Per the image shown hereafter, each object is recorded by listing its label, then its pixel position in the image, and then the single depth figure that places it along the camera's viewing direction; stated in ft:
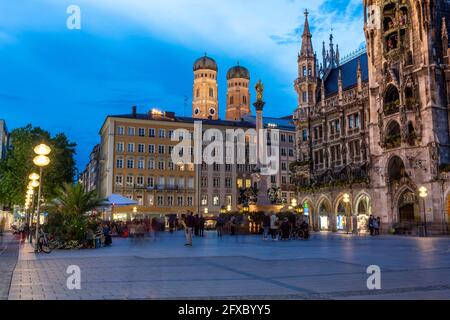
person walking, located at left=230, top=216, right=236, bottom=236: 122.11
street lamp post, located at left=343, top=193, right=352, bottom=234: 178.09
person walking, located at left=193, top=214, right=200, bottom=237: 122.98
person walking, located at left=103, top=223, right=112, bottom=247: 87.10
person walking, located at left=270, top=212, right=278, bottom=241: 97.76
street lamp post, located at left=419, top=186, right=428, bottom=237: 126.13
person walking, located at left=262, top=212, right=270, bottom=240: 100.81
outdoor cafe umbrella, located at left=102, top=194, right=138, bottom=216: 119.14
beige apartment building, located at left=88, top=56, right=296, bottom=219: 260.21
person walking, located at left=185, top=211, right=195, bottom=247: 80.68
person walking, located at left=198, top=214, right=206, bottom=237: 125.21
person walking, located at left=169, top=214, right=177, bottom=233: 163.39
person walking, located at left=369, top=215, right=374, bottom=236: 131.88
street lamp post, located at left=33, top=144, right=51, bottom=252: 73.31
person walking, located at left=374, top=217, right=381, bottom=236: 132.34
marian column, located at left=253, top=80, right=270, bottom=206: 132.86
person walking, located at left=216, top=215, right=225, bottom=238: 119.96
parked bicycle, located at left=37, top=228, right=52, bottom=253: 72.38
